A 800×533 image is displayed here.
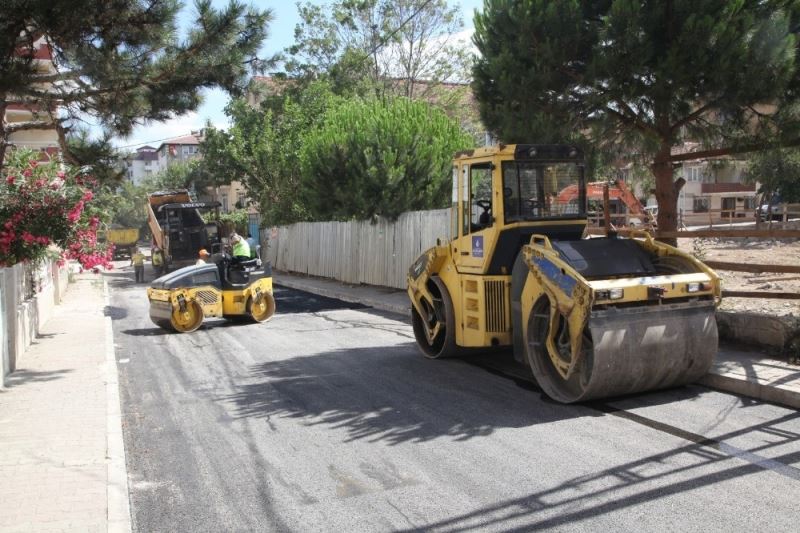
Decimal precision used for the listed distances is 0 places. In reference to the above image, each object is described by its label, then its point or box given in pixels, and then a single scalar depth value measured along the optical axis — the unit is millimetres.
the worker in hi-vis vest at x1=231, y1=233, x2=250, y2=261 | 14312
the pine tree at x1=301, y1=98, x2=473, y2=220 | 20469
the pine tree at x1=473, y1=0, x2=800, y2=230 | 9211
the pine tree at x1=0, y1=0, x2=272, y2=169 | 9305
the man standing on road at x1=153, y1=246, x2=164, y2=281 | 27953
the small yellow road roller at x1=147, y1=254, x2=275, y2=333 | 13805
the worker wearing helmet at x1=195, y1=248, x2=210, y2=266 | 14814
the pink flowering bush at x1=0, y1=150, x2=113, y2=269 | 11211
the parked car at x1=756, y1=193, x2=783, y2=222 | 35409
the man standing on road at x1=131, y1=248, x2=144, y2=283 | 29219
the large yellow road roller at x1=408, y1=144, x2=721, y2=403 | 7273
